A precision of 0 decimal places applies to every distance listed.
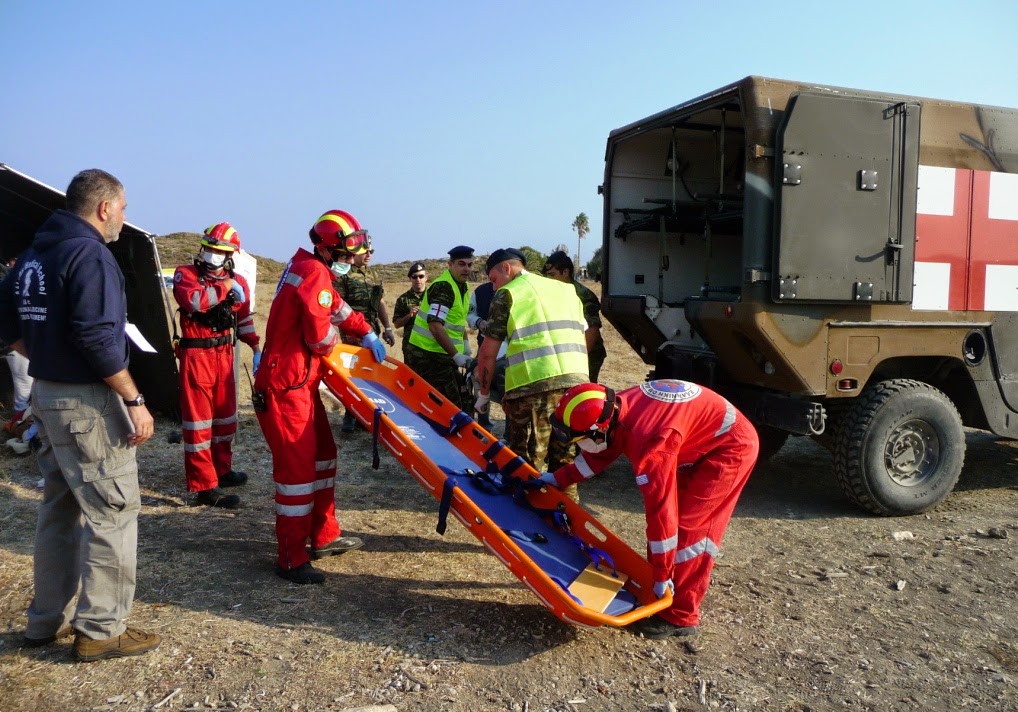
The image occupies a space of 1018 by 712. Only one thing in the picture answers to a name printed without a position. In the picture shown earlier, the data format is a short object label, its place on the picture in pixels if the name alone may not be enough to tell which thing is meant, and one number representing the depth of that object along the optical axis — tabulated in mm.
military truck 4781
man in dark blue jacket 3023
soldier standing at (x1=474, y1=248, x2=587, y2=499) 4391
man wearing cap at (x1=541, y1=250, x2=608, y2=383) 6266
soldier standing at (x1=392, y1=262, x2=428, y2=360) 7539
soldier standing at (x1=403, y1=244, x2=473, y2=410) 6211
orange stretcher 3381
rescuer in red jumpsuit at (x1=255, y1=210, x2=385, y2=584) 3979
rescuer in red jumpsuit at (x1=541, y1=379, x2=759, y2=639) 3375
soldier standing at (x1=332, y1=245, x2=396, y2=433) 7160
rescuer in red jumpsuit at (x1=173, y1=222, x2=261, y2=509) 5348
